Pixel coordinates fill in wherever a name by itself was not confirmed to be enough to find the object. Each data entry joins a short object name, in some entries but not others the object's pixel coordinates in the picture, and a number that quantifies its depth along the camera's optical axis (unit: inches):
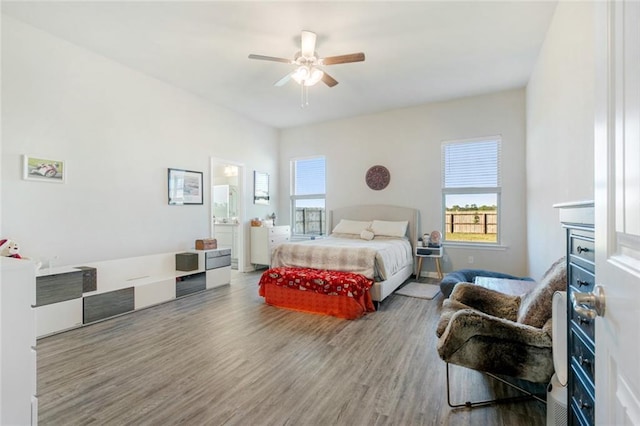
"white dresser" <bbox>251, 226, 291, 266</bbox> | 229.9
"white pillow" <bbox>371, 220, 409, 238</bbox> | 202.5
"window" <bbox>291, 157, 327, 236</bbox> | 258.1
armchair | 61.4
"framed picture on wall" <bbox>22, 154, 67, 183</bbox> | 119.4
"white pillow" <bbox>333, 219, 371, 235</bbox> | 216.0
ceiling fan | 119.5
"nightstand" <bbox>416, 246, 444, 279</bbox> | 192.5
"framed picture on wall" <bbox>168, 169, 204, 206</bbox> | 177.3
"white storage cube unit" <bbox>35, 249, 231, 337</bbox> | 111.9
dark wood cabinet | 37.7
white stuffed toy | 97.2
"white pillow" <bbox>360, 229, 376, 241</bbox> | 201.8
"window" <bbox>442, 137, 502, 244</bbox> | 193.9
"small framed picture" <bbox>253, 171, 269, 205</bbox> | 244.2
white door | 21.6
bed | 137.2
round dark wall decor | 225.6
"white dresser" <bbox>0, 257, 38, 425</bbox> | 43.7
